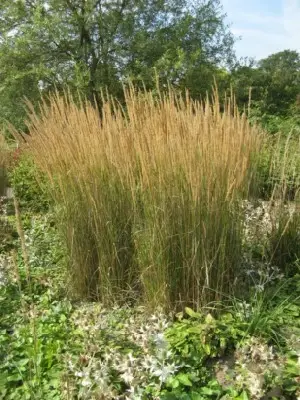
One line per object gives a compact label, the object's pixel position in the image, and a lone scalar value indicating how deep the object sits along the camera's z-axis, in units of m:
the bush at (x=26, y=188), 5.39
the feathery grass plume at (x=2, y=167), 5.99
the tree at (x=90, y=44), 11.08
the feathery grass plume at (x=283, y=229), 2.97
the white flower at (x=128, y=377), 1.71
